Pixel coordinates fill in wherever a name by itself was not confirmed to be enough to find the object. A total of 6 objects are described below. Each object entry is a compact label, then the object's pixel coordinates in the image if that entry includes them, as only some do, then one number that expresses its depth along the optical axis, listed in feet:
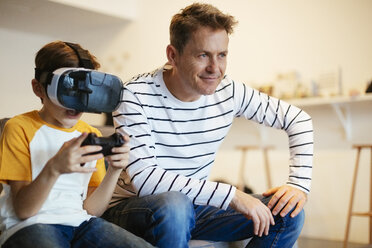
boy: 3.00
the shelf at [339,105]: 10.51
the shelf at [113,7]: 13.49
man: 3.94
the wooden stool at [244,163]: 12.08
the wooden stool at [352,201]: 9.76
